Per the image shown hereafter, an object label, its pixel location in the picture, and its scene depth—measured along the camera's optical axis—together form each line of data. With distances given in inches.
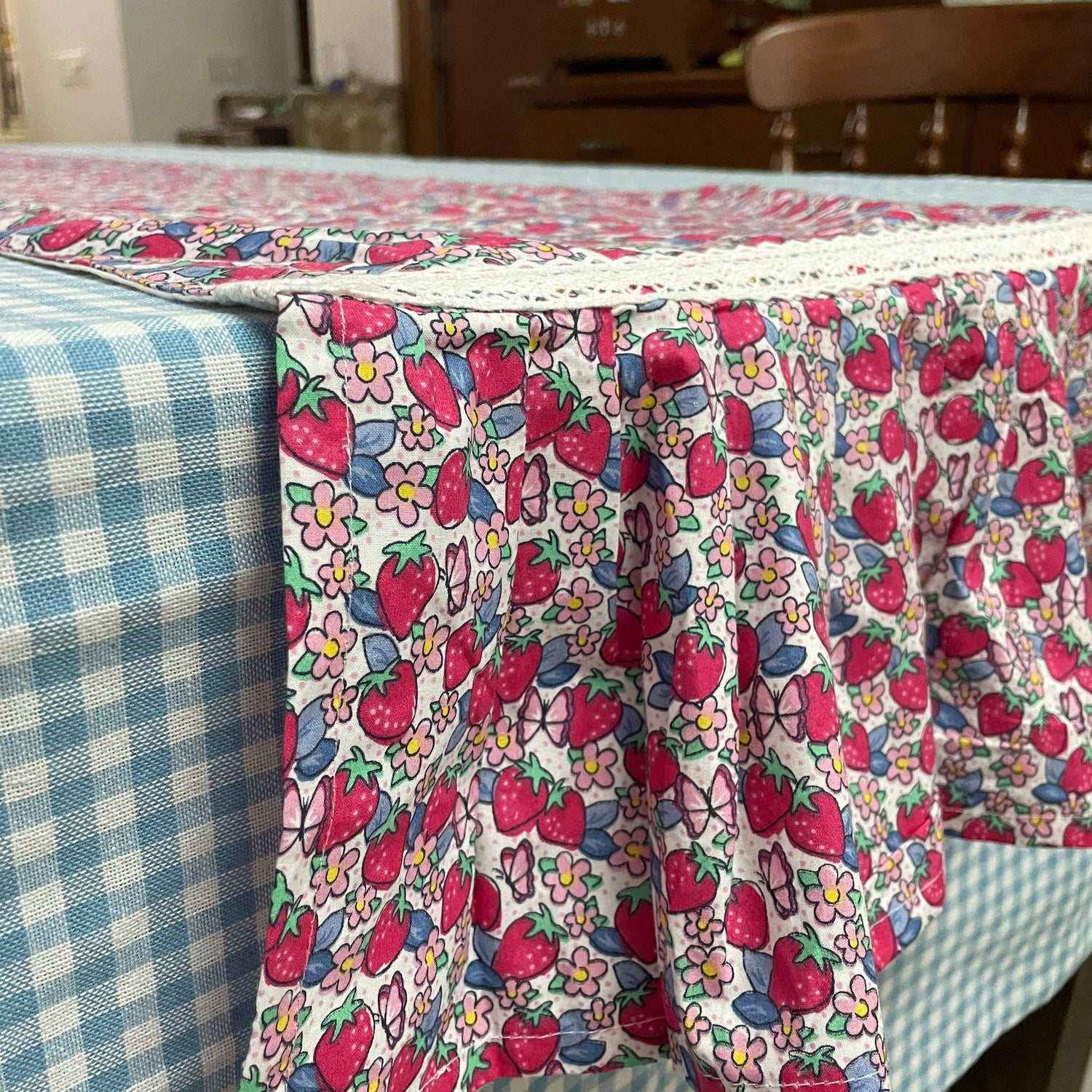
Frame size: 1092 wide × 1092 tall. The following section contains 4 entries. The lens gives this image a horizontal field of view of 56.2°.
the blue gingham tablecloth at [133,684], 11.8
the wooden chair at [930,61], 48.5
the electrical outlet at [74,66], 145.5
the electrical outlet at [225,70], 151.5
